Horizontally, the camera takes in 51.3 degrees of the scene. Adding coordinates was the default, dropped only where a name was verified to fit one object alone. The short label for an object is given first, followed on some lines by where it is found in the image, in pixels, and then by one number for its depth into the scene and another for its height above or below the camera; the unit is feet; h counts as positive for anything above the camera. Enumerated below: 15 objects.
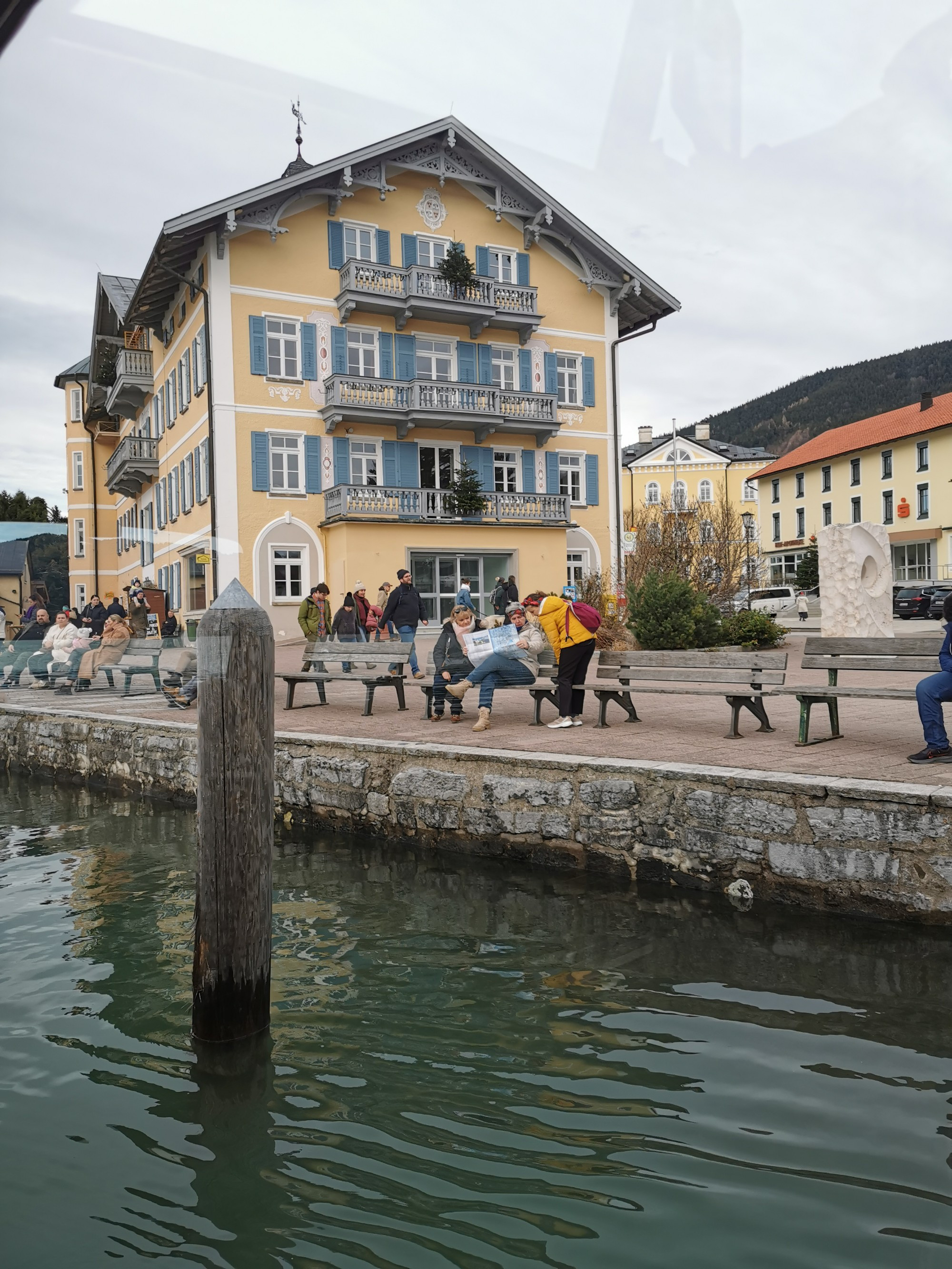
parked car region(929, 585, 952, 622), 121.19 +3.18
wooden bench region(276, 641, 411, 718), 37.14 -0.91
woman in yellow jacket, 31.68 -0.34
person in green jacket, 52.16 +1.59
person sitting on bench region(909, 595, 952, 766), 22.21 -1.82
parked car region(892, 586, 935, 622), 122.83 +3.16
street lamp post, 92.22 +10.62
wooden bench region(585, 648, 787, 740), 28.30 -1.24
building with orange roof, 173.47 +28.03
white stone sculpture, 61.21 +2.93
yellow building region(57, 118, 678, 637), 88.89 +25.93
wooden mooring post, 14.61 -2.50
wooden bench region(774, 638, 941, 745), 24.62 -0.89
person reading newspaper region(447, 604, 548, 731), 32.60 -0.77
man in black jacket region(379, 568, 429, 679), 51.01 +1.56
